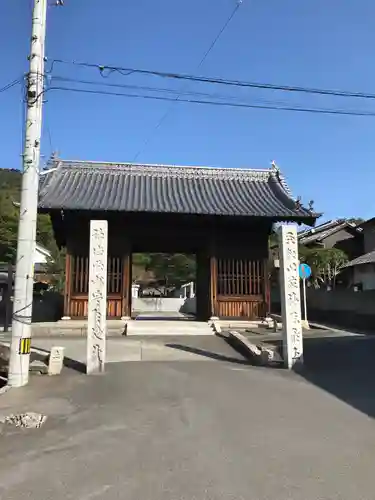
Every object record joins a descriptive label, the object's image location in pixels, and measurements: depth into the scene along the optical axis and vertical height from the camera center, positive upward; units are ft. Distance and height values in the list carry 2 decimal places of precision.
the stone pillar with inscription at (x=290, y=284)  33.88 +0.85
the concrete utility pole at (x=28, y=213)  26.81 +5.40
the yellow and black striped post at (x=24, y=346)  26.81 -3.02
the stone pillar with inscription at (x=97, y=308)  30.98 -0.83
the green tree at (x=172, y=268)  168.96 +11.00
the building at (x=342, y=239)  127.44 +16.70
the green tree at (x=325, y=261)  106.11 +8.09
